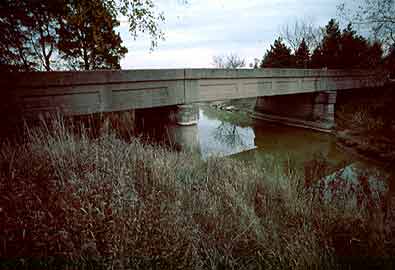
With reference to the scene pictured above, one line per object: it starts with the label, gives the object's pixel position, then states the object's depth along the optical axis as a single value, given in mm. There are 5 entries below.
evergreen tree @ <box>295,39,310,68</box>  22822
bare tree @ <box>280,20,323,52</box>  28498
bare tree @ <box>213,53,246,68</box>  48000
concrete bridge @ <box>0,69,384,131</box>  5641
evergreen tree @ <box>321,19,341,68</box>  18250
